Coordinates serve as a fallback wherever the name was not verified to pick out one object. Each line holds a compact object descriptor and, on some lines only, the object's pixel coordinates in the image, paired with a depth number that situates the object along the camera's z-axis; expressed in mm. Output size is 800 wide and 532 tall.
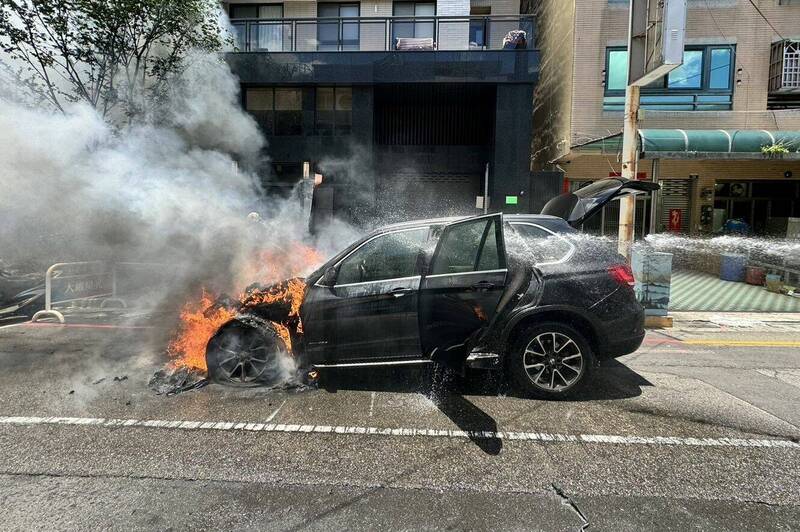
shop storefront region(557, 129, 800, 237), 14734
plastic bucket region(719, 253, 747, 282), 11641
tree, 8320
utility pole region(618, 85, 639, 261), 8414
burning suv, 4168
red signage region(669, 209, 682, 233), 15031
